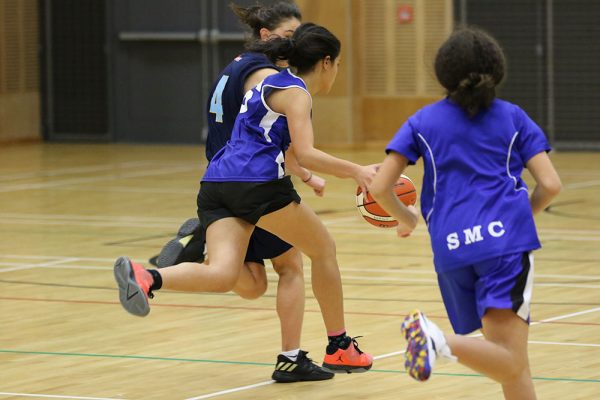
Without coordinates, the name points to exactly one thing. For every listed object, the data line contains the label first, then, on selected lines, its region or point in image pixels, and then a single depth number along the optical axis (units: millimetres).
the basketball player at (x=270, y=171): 8954
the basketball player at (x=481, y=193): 6982
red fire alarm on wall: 30129
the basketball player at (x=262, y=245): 9720
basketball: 9314
